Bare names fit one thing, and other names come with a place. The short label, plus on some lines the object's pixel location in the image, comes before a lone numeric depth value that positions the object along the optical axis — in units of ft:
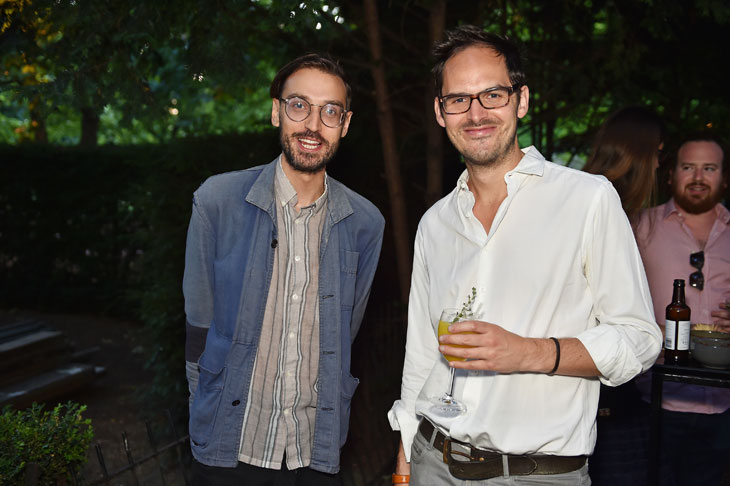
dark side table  10.42
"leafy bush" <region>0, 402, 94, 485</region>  10.54
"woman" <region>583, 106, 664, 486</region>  11.90
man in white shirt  6.66
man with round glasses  9.21
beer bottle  11.07
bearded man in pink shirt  11.79
